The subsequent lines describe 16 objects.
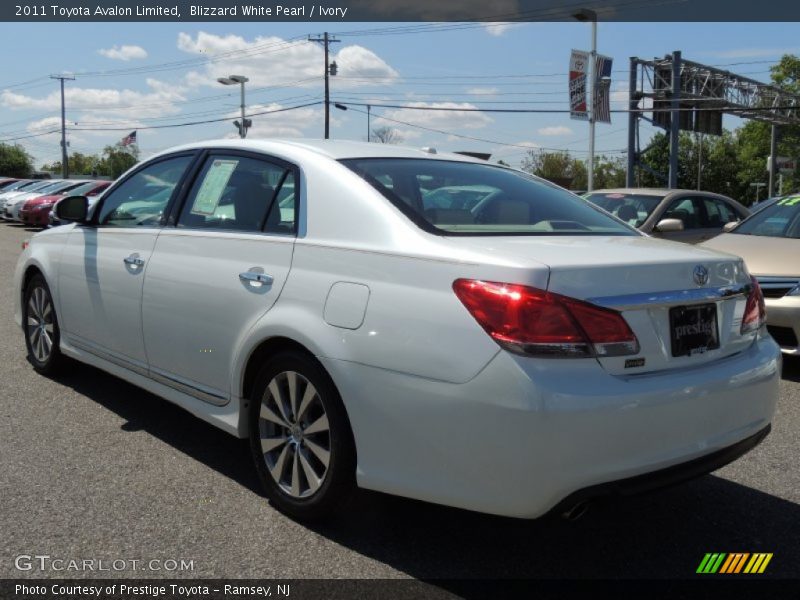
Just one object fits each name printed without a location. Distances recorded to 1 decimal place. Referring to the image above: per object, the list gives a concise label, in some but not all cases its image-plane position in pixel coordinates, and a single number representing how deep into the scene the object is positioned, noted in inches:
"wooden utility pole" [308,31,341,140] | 1706.4
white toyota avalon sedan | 100.5
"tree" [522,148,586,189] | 3971.5
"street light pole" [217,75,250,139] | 1493.6
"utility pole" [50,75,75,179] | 2604.1
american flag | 2288.4
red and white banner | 1092.5
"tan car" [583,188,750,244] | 394.3
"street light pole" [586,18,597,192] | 1017.2
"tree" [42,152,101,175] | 5352.9
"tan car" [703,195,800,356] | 231.0
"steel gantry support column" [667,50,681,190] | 1277.6
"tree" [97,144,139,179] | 4635.8
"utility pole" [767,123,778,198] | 1560.8
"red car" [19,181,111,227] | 859.4
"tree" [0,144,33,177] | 3932.1
